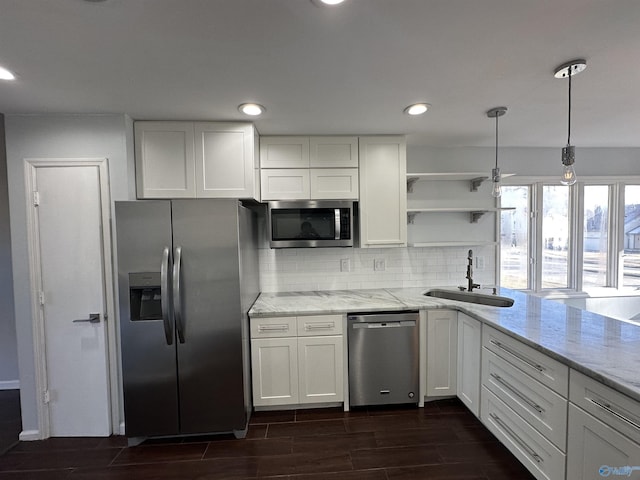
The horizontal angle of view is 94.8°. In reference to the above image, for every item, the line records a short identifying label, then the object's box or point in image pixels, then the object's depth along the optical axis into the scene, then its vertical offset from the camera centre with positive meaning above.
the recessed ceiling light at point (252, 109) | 2.03 +0.86
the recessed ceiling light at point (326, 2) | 1.08 +0.85
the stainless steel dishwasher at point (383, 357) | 2.39 -1.06
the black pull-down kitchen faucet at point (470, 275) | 2.83 -0.46
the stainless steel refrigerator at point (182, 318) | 2.02 -0.60
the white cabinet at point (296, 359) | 2.36 -1.05
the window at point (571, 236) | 3.26 -0.11
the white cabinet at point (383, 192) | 2.72 +0.34
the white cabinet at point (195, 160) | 2.29 +0.57
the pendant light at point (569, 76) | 1.51 +0.82
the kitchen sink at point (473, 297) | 2.60 -0.66
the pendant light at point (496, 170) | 2.13 +0.44
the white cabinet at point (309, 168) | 2.65 +0.56
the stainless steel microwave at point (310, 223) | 2.60 +0.06
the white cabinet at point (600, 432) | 1.11 -0.85
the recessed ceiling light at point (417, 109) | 2.05 +0.86
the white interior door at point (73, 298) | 2.14 -0.47
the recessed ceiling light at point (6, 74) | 1.54 +0.86
